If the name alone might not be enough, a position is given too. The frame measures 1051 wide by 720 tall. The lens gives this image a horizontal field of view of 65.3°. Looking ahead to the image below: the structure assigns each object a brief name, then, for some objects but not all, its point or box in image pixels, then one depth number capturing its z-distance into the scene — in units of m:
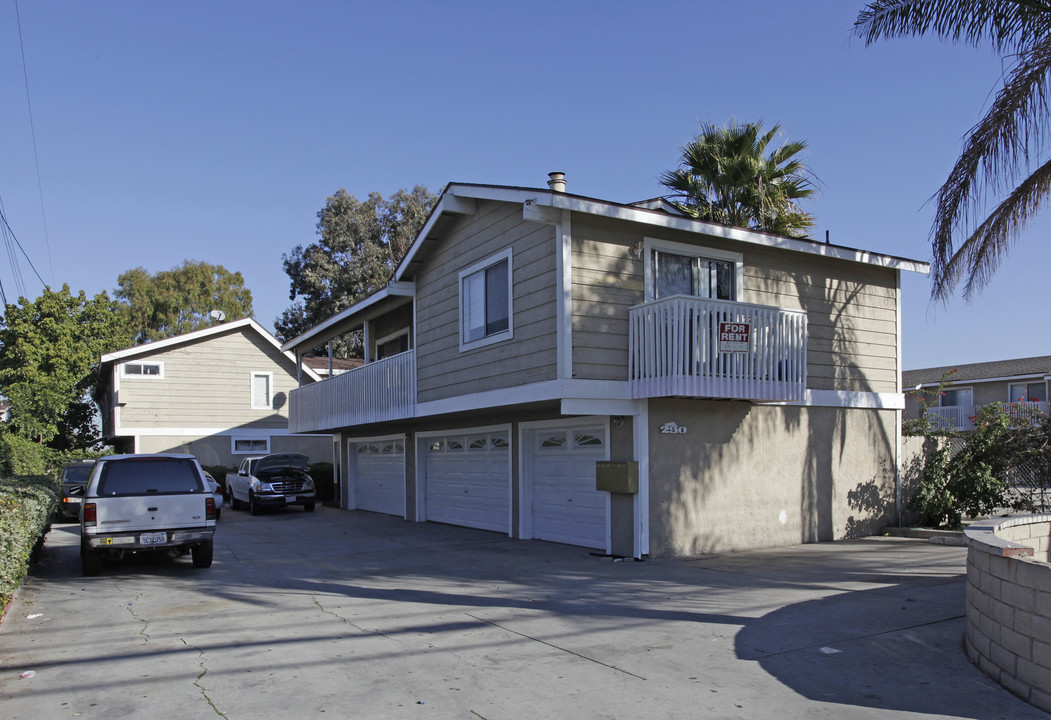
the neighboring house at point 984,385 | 35.47
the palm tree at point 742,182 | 18.92
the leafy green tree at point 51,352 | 30.05
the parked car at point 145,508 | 11.52
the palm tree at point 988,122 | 11.24
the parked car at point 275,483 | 22.86
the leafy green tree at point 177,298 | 51.16
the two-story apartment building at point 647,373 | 12.59
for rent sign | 12.51
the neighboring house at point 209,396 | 30.19
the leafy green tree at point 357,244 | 43.75
